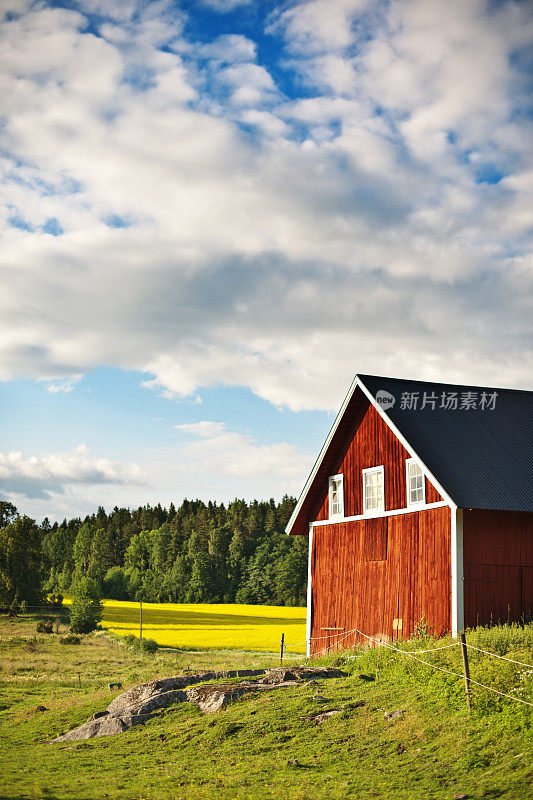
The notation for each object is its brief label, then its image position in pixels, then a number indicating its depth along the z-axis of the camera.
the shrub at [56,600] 88.03
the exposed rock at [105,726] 21.45
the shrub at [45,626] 66.26
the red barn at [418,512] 23.52
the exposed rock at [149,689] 23.15
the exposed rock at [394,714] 17.17
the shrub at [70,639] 58.25
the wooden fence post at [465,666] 16.44
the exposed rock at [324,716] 18.11
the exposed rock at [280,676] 22.57
